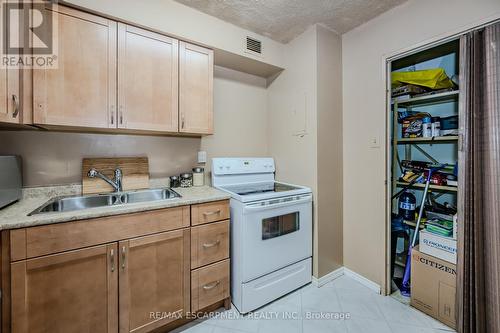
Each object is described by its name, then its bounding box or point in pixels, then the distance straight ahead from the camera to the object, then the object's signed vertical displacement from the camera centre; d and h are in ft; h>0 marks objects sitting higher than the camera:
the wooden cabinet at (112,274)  3.55 -2.09
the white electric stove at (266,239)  5.60 -2.02
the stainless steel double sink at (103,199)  5.05 -0.82
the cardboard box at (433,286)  5.12 -3.01
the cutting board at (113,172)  5.70 -0.12
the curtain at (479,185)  4.35 -0.39
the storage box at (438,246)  5.12 -1.98
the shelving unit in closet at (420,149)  6.22 +0.59
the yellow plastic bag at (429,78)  6.12 +2.58
